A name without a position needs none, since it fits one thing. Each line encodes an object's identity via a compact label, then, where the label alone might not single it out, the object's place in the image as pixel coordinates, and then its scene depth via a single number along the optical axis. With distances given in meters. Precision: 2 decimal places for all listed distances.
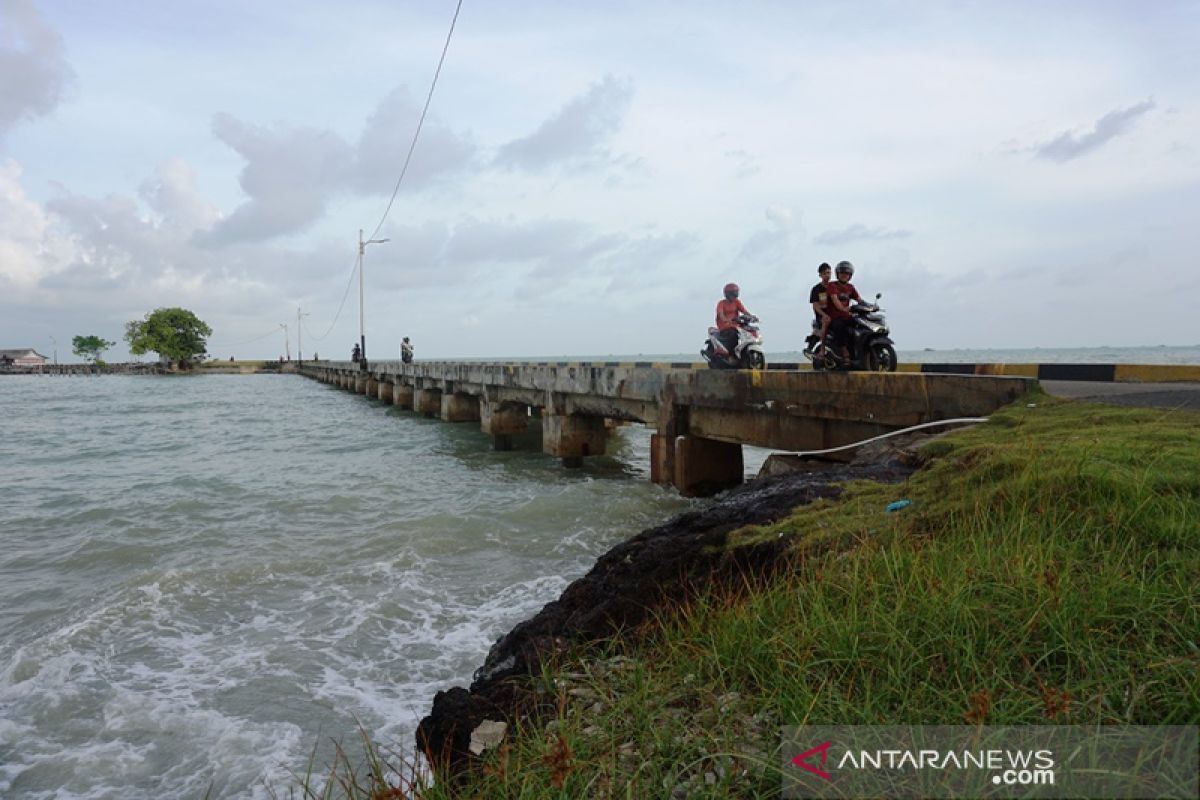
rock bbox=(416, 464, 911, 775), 2.91
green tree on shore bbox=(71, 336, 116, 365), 115.25
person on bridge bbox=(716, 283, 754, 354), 10.12
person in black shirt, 7.84
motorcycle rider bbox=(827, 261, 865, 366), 7.74
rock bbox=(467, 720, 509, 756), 2.59
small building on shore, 114.00
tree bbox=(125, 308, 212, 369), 91.62
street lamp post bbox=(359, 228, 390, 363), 38.71
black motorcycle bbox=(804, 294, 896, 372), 7.75
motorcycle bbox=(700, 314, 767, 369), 9.95
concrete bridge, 6.18
